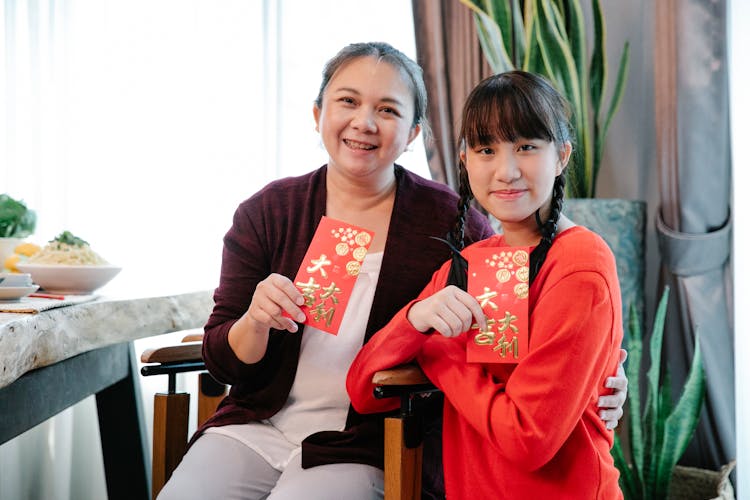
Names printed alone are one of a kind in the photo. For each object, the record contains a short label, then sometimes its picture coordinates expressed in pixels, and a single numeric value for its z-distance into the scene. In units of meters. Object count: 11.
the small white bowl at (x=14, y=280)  1.57
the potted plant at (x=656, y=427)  2.28
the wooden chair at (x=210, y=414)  1.32
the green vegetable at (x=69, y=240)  1.95
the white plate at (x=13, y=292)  1.54
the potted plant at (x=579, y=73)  2.43
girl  1.18
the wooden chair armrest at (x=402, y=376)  1.28
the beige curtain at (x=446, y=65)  2.84
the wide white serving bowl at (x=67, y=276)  1.83
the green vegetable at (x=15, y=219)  2.01
